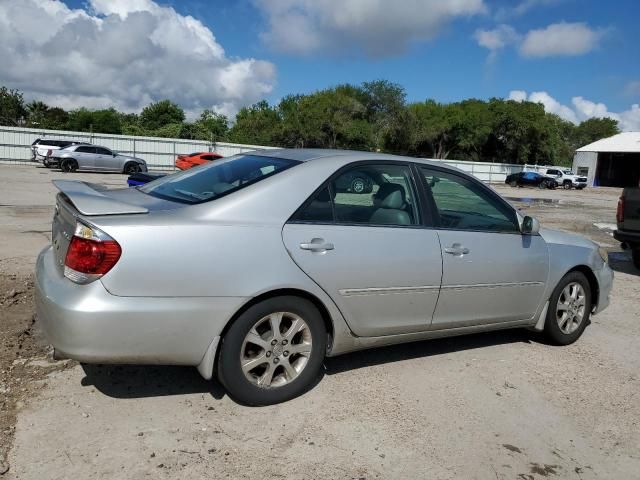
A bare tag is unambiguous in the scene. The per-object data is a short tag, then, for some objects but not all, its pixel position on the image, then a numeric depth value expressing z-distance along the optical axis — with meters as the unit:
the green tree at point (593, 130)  94.19
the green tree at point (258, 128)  61.09
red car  31.89
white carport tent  60.53
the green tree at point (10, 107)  63.91
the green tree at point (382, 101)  67.25
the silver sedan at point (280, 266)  3.04
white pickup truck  48.44
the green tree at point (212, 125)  66.52
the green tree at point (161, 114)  78.31
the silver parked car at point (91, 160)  28.44
